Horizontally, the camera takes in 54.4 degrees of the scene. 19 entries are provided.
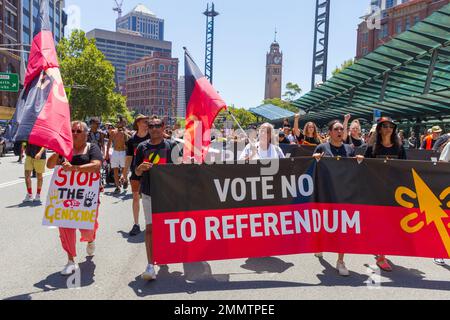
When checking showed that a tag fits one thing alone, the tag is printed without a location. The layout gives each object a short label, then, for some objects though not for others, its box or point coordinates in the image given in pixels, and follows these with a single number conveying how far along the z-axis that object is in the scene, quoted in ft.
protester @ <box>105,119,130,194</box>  37.01
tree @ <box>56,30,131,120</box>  186.09
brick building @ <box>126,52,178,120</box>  544.21
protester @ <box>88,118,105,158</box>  36.06
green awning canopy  64.28
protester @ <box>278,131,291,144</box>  39.88
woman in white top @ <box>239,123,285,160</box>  21.20
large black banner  16.79
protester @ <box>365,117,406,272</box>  18.74
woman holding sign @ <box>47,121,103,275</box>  16.65
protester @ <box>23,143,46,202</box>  32.71
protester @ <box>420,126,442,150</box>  47.62
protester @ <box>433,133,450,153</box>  39.32
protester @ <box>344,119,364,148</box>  32.24
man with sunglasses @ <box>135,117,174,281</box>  16.17
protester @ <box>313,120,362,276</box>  18.63
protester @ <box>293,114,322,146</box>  35.19
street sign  98.07
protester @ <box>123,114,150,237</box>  22.45
